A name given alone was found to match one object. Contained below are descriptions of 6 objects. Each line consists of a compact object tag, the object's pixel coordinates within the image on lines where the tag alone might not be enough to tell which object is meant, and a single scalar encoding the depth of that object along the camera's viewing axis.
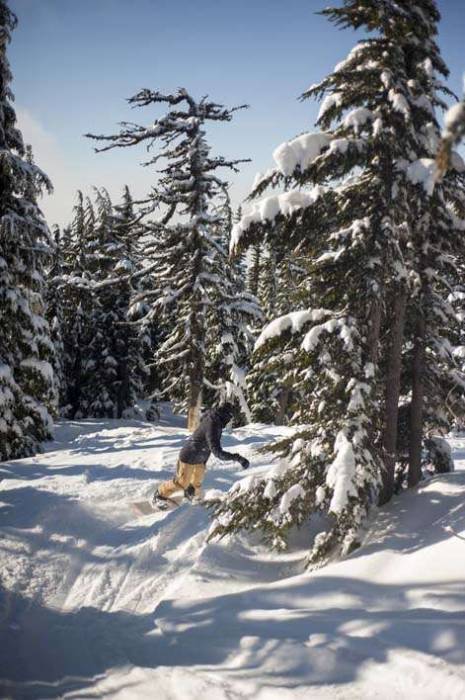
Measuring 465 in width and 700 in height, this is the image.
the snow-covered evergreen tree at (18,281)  13.07
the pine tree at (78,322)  32.94
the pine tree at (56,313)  31.73
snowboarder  9.02
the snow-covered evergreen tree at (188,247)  17.50
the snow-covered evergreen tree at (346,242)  6.48
